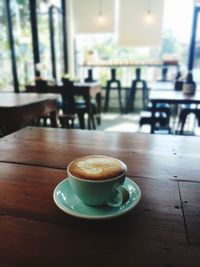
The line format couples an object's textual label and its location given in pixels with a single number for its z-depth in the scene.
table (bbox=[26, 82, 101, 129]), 3.93
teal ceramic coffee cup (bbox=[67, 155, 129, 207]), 0.52
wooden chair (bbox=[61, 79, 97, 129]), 3.75
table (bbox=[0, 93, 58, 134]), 2.05
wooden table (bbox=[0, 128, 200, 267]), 0.45
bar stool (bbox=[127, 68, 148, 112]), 5.63
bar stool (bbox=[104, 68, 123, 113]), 5.80
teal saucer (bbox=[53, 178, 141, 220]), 0.53
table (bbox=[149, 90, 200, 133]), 2.47
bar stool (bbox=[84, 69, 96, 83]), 4.97
